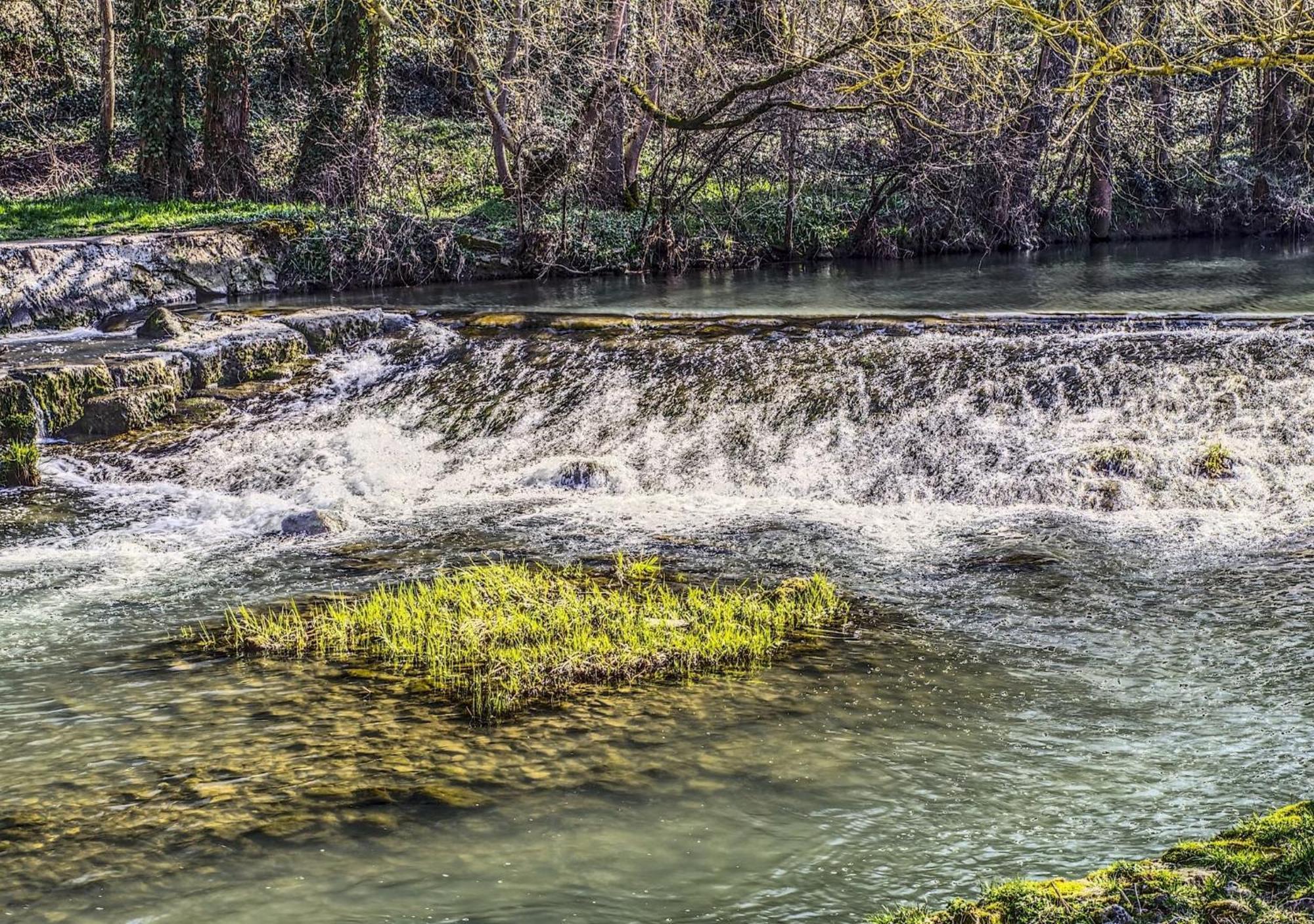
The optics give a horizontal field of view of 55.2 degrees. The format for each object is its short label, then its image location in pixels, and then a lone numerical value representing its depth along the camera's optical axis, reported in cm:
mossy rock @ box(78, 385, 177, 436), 1188
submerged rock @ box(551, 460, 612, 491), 1038
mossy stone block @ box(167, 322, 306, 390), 1295
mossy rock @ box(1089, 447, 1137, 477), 948
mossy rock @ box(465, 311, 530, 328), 1398
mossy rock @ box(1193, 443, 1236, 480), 937
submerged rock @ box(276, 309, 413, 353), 1390
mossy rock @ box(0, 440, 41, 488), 1045
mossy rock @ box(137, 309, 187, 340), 1383
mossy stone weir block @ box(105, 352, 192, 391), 1225
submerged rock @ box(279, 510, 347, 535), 902
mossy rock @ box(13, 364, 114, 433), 1180
